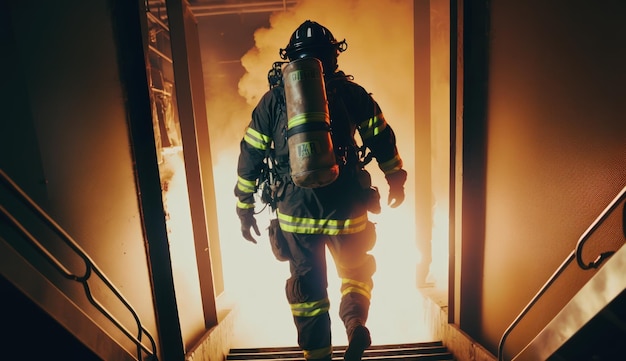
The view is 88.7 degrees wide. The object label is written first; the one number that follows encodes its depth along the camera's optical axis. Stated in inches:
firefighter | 89.5
